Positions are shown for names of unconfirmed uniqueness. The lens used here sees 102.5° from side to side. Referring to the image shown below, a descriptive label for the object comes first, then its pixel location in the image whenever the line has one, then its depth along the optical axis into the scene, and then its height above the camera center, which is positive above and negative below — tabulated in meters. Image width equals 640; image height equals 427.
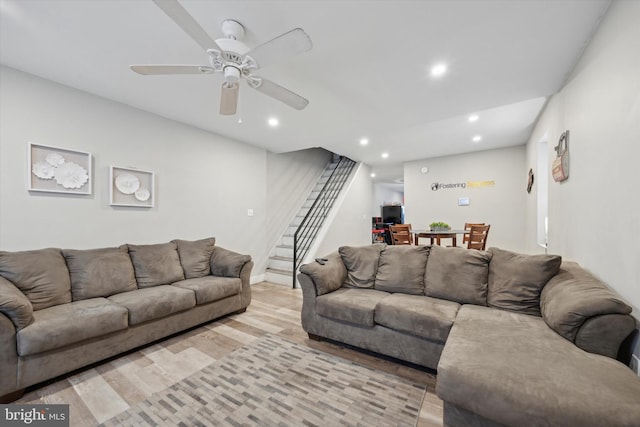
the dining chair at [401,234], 4.75 -0.36
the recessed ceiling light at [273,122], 3.72 +1.37
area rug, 1.62 -1.30
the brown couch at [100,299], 1.81 -0.83
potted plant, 4.92 -0.23
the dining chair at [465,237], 5.35 -0.46
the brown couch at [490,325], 1.13 -0.76
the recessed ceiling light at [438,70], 2.43 +1.41
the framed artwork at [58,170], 2.58 +0.45
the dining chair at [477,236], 4.53 -0.38
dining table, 4.60 -0.33
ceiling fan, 1.52 +1.09
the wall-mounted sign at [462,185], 5.86 +0.73
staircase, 5.19 -0.22
